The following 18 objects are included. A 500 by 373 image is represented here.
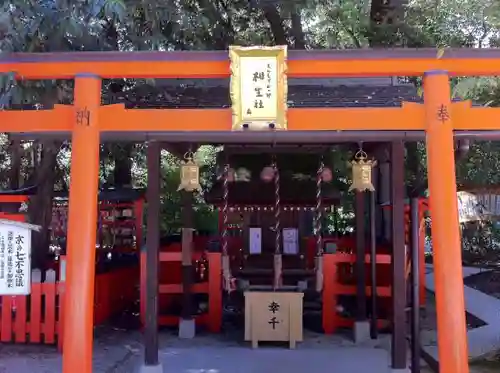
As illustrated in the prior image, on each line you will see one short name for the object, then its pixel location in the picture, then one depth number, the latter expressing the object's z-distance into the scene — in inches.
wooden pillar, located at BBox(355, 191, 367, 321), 378.6
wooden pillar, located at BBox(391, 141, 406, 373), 297.9
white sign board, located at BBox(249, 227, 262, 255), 449.4
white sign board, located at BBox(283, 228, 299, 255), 448.1
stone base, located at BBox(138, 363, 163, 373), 302.5
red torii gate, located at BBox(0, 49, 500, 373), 216.4
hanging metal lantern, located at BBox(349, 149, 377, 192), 315.3
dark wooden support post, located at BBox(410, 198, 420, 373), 282.2
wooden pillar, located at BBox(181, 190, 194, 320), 373.4
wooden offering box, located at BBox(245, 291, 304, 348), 355.9
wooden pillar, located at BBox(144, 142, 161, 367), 304.7
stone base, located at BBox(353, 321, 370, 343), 370.9
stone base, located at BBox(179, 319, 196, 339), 375.2
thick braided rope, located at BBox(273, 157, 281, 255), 425.4
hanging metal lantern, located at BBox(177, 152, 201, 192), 320.8
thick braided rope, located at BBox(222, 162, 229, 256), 424.5
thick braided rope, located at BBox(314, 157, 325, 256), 408.6
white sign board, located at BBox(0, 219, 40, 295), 237.5
